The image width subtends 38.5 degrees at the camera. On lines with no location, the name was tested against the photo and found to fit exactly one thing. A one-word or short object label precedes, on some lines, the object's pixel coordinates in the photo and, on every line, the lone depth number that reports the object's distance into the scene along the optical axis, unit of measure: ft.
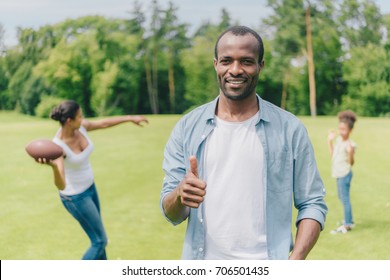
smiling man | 6.75
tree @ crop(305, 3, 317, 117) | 49.60
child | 18.22
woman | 13.93
